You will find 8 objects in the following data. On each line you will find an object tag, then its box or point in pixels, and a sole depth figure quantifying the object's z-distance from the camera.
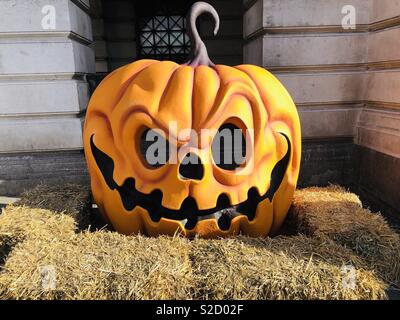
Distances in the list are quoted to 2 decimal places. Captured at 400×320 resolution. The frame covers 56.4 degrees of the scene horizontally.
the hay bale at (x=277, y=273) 2.25
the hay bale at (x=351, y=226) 2.65
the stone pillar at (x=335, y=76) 5.04
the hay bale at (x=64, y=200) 3.38
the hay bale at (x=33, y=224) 2.92
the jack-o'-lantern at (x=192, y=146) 2.88
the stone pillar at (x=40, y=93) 5.11
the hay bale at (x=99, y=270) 2.25
